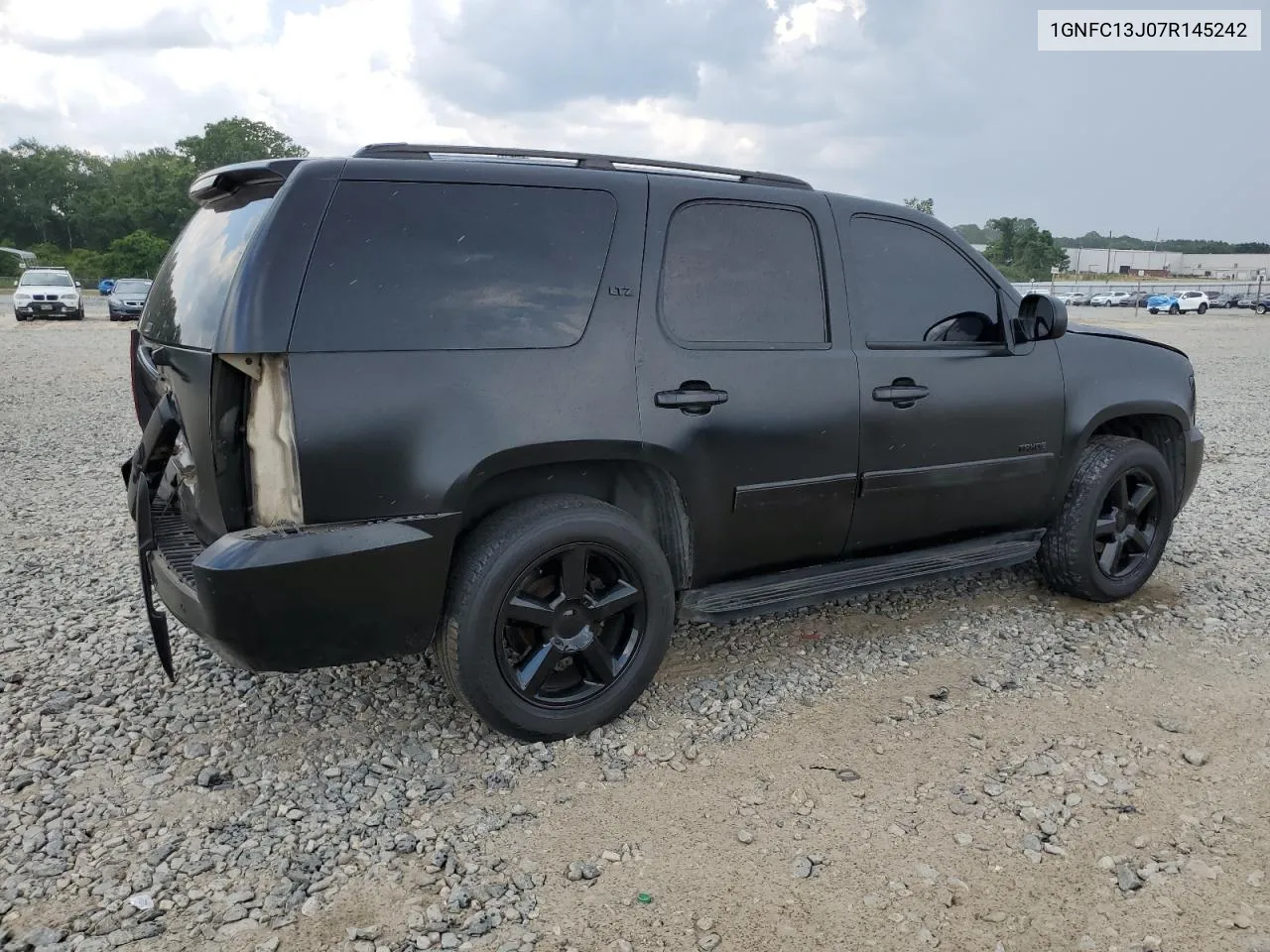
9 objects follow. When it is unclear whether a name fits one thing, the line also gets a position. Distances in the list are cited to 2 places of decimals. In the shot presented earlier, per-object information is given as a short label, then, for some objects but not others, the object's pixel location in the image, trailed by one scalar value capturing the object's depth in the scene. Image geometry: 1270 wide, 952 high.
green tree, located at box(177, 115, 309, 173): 86.38
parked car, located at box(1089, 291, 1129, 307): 55.91
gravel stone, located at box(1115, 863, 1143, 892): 2.52
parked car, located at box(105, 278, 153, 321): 26.81
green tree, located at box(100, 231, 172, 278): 52.69
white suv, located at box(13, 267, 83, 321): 25.53
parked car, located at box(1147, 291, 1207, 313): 46.84
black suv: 2.77
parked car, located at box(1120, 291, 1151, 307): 55.09
